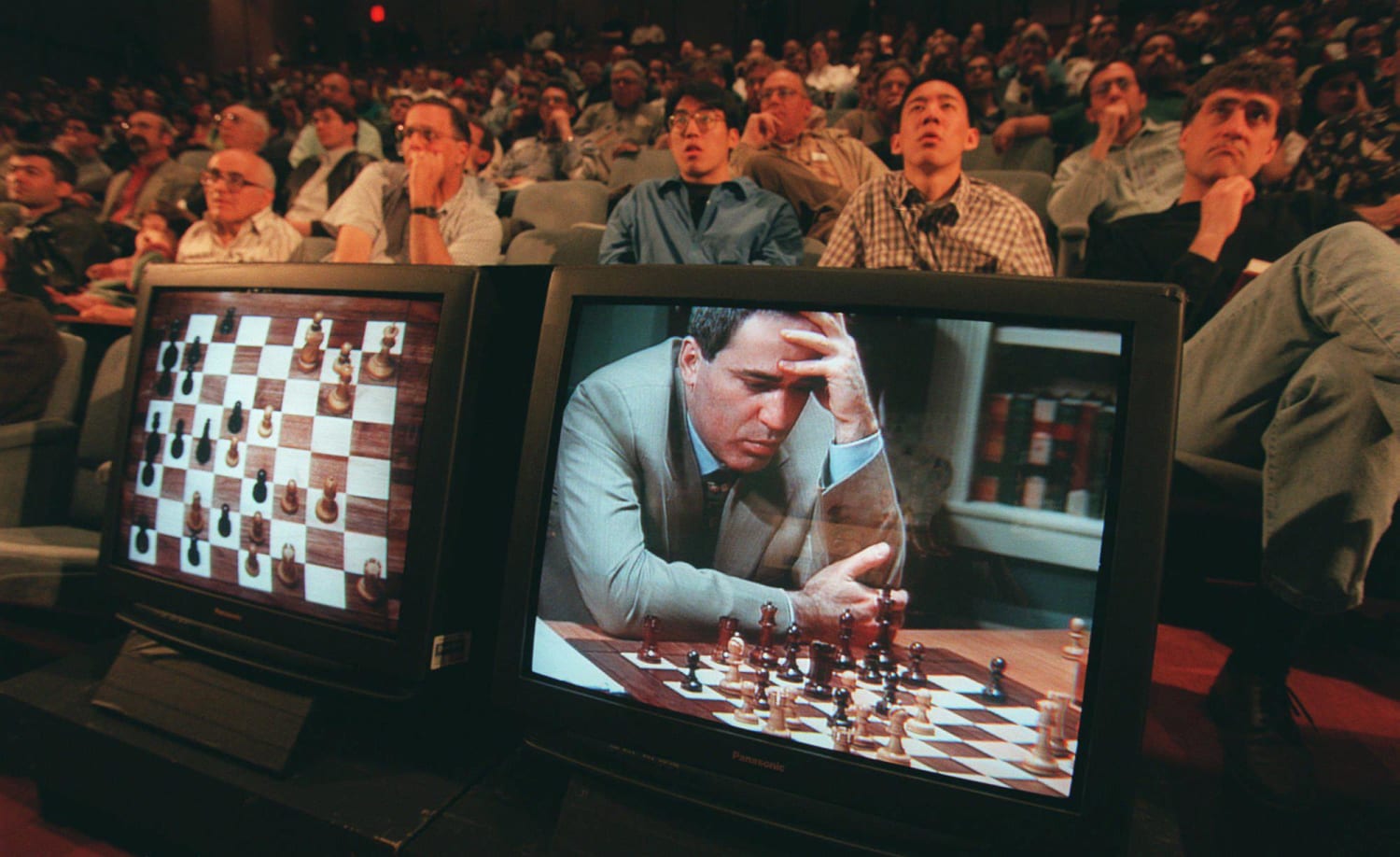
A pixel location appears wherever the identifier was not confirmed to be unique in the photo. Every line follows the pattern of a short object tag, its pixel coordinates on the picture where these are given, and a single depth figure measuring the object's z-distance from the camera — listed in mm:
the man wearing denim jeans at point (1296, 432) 939
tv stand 836
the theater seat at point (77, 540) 1337
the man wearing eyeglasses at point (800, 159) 2578
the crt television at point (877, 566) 593
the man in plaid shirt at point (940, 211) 1821
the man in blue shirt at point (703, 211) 2051
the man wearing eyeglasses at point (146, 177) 4363
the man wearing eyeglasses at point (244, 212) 2557
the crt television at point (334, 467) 802
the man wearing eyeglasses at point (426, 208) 2307
